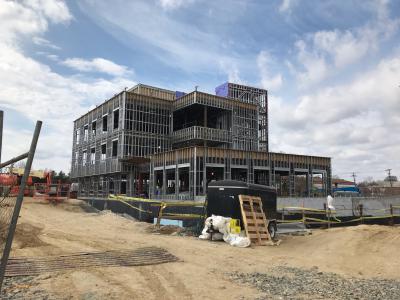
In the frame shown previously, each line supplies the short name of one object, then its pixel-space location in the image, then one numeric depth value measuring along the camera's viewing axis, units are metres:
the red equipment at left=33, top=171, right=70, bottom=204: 31.01
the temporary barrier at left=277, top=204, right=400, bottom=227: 22.47
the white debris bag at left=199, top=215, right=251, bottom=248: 15.05
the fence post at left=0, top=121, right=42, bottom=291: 4.43
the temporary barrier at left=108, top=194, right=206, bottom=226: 18.69
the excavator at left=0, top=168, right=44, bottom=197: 27.62
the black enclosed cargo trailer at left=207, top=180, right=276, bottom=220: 16.30
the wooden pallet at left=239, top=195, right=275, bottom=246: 15.86
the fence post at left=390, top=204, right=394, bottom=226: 24.96
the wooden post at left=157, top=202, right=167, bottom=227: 19.22
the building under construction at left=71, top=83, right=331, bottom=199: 35.81
